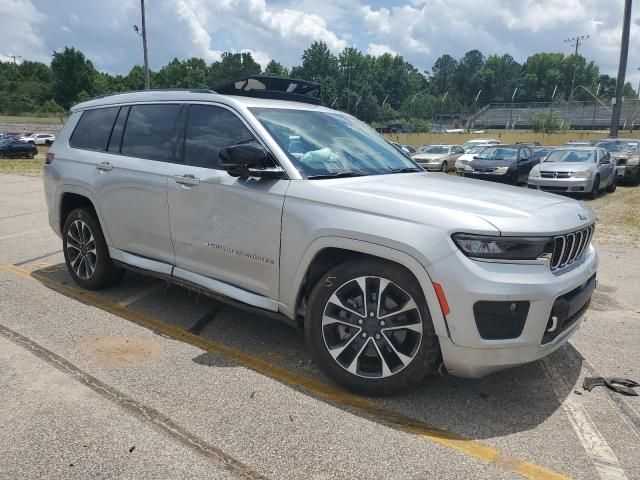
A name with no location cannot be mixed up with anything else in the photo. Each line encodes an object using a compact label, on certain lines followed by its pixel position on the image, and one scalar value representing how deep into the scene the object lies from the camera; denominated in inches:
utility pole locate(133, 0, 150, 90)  1107.9
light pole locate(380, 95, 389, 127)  3967.5
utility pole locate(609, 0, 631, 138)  1061.9
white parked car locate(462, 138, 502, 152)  1338.6
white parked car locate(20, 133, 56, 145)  1987.0
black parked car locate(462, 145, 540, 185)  676.7
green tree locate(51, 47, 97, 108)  4128.9
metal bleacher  2358.5
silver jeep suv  112.7
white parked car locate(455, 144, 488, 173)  896.9
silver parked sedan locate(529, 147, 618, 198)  569.6
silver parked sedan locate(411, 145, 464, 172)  1008.9
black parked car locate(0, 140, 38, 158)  1337.4
